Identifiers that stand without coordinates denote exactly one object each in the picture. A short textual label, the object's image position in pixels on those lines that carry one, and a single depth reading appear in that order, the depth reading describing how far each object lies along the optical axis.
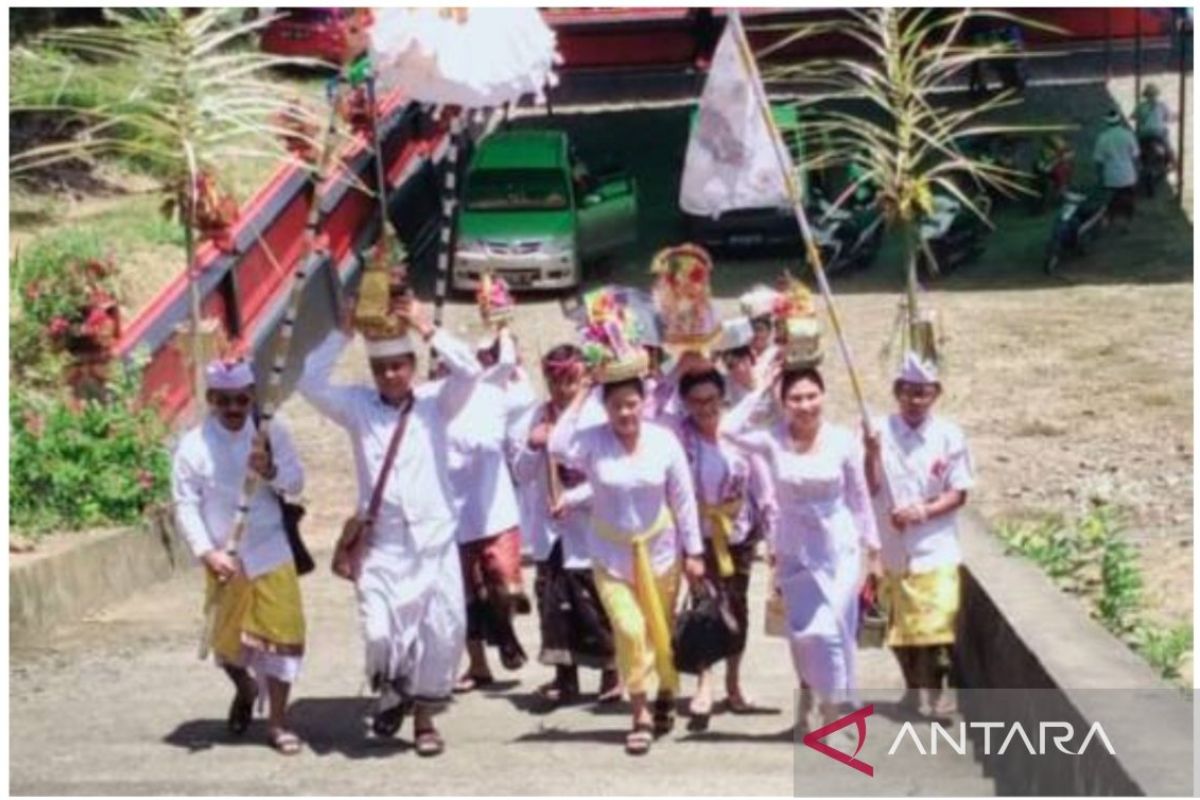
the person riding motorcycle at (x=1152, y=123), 32.34
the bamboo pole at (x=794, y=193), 10.25
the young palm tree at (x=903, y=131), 11.72
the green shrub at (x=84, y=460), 15.30
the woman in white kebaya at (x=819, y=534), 10.18
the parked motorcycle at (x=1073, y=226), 28.98
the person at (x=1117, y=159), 29.58
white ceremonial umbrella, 10.20
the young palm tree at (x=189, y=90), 11.93
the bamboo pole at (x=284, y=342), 10.09
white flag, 10.71
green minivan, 29.34
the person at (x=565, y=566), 11.19
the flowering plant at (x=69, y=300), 17.19
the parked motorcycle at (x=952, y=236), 28.89
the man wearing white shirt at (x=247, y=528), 10.30
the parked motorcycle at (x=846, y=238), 29.41
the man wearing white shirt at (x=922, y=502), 10.57
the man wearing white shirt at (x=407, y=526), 10.13
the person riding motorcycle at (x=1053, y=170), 32.00
